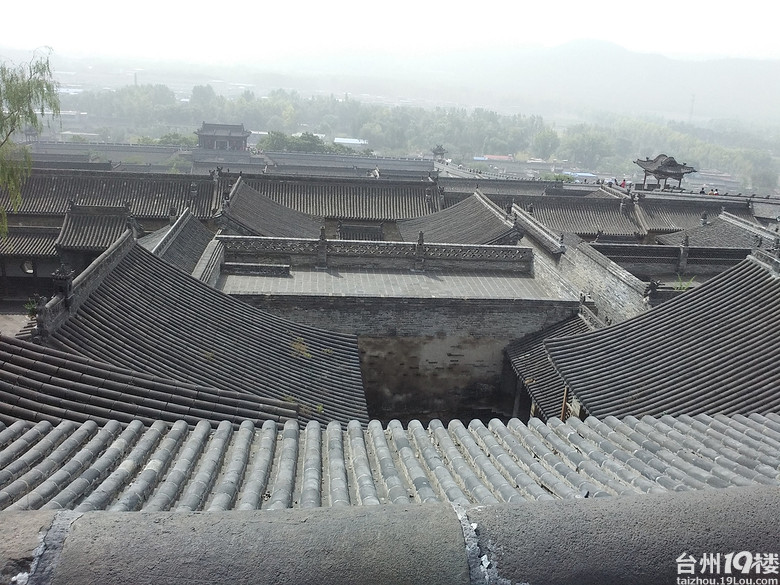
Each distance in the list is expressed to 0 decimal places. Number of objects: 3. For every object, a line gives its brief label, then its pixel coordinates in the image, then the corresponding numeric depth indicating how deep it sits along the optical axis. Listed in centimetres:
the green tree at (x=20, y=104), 2078
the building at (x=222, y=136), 8300
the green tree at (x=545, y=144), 15438
